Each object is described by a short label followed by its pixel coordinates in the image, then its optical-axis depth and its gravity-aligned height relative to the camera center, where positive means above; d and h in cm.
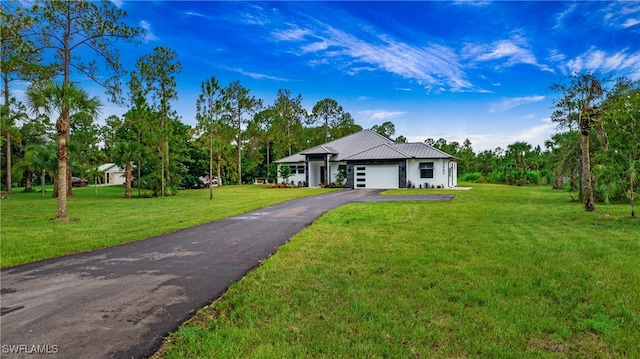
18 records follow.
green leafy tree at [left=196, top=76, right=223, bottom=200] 1967 +460
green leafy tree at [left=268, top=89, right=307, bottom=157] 4409 +813
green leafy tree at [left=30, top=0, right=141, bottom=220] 1881 +840
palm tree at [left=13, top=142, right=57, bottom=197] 2261 +151
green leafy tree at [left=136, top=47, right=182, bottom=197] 2264 +675
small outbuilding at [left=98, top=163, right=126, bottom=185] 4988 +86
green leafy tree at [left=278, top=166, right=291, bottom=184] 3297 +70
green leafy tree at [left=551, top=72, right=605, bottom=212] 1147 +245
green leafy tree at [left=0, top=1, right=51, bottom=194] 1467 +658
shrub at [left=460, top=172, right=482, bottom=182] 4022 -7
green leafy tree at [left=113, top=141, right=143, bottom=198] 2169 +182
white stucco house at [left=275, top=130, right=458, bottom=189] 2694 +101
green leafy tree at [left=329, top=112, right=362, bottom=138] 4772 +756
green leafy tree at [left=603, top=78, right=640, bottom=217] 931 +100
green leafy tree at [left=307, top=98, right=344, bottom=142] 4550 +911
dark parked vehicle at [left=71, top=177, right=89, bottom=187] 4303 +3
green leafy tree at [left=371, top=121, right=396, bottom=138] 5572 +814
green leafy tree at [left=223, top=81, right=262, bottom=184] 4115 +910
